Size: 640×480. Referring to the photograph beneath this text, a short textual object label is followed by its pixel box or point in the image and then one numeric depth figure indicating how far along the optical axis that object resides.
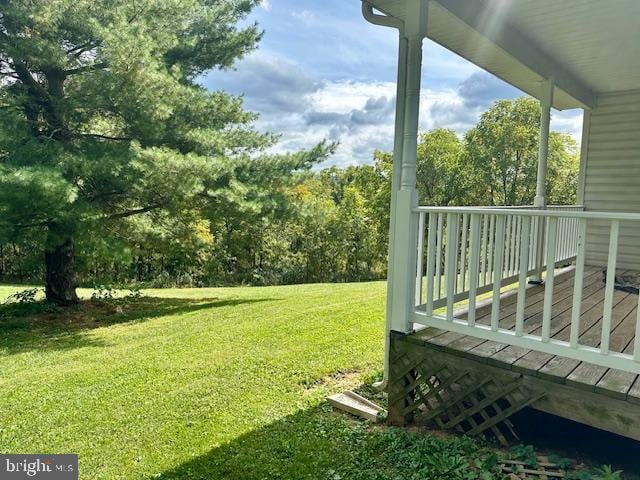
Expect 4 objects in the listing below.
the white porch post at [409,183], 2.89
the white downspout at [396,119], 3.11
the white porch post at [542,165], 4.65
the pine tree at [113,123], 6.16
